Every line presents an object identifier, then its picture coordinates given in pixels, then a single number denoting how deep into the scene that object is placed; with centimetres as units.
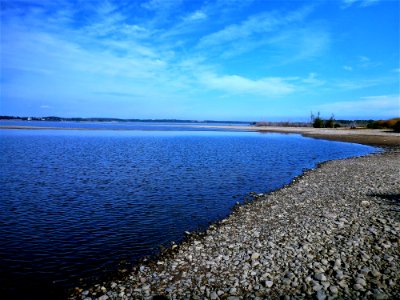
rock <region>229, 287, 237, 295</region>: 809
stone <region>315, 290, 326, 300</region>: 761
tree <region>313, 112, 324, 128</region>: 13484
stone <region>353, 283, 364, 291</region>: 789
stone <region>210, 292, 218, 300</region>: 794
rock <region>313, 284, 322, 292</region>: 800
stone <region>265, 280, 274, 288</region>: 832
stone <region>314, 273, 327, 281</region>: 845
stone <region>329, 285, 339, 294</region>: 783
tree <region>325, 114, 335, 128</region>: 13112
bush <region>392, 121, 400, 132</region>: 8828
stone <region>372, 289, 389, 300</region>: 746
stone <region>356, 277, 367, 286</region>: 811
